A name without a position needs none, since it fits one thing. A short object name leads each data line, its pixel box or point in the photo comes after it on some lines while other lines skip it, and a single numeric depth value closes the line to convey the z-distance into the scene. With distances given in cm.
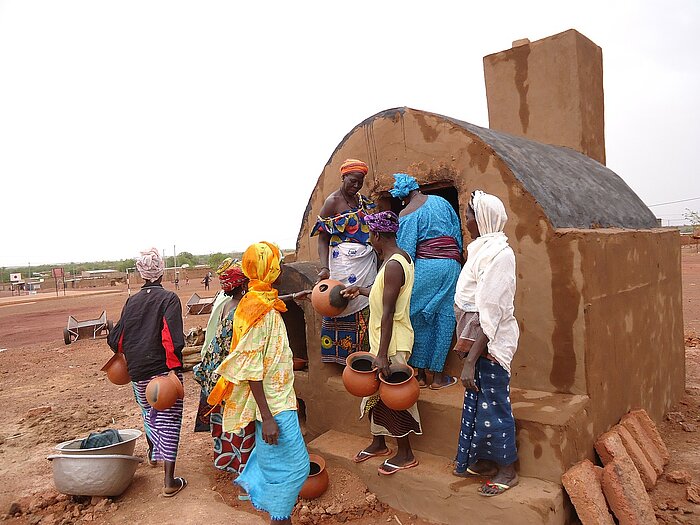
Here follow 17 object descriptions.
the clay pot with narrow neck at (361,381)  339
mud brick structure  315
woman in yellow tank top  331
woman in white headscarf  280
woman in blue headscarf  385
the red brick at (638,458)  347
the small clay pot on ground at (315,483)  354
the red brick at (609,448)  327
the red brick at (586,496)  288
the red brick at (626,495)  296
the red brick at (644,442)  371
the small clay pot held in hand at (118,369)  397
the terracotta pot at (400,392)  329
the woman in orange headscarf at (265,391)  289
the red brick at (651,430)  387
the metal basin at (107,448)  371
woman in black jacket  385
